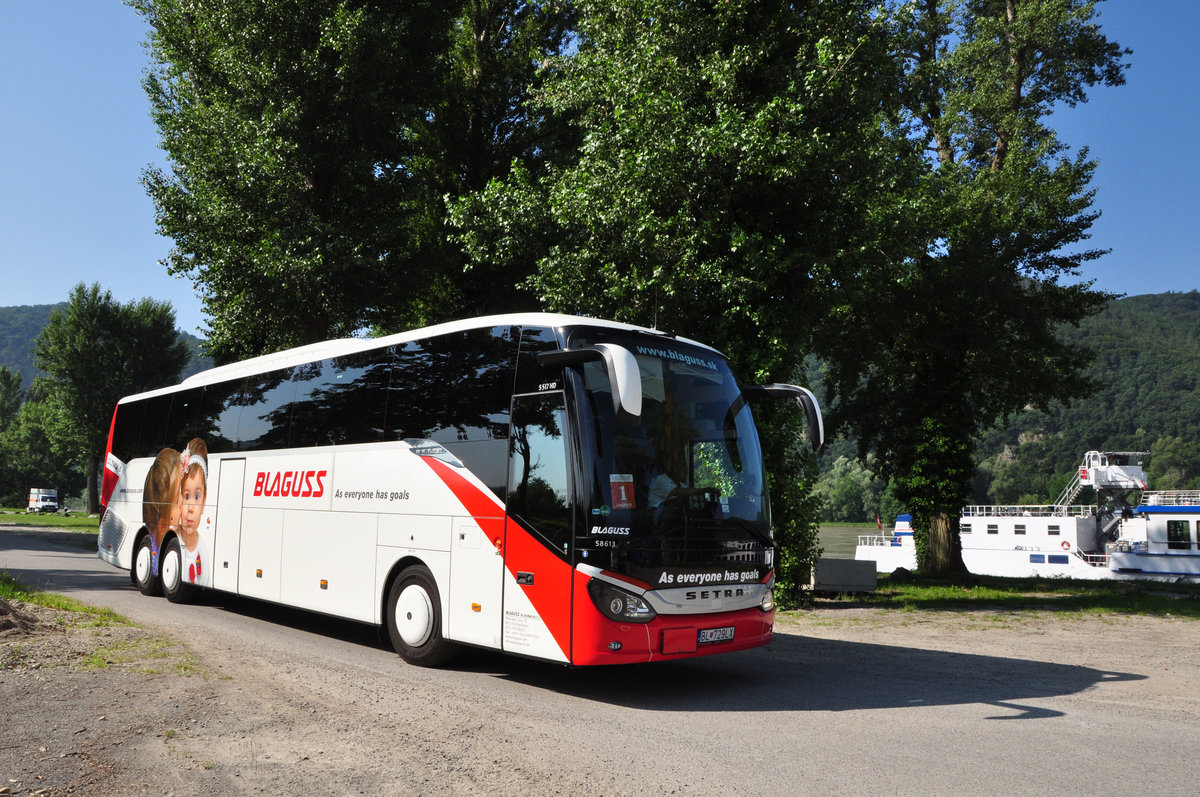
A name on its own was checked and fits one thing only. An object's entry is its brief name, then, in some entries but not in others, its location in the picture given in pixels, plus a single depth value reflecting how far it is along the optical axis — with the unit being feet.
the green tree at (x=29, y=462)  265.54
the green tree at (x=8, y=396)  301.84
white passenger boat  120.06
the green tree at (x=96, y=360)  160.56
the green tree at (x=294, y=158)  63.05
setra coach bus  23.90
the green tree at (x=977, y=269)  75.05
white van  234.79
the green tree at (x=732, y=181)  47.60
